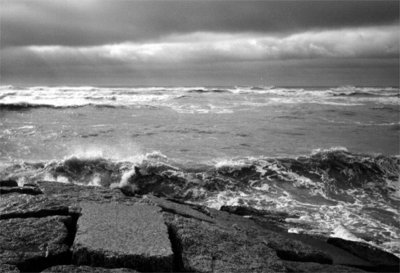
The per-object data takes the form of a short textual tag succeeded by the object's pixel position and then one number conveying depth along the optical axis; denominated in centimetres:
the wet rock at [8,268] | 230
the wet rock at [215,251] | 262
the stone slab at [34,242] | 250
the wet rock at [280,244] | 333
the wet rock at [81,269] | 236
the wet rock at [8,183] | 454
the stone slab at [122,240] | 247
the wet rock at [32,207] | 313
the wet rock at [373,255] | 379
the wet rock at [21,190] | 392
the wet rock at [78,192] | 373
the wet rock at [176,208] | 374
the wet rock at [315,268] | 300
